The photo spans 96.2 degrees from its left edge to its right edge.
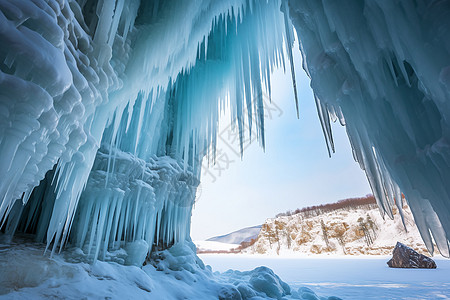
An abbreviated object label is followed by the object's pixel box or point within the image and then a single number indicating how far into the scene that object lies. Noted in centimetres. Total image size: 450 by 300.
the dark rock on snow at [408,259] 1307
